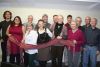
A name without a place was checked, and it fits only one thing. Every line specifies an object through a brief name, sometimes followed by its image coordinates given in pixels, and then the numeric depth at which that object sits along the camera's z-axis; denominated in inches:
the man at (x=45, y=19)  106.2
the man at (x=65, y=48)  104.6
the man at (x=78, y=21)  104.4
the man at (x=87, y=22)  99.8
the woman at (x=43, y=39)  90.0
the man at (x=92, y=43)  94.9
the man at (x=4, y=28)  99.4
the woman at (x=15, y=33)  94.7
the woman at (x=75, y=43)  91.4
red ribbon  90.5
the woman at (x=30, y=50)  89.1
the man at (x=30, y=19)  102.9
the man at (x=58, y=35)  95.2
